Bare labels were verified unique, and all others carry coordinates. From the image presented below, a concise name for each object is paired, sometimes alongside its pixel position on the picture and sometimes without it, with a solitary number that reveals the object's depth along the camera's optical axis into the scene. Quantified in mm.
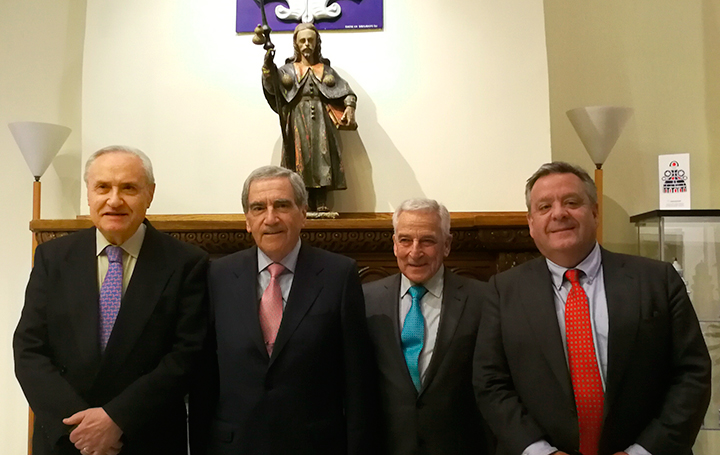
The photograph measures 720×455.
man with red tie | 1764
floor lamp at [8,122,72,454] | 3713
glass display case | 3568
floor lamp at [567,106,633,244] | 3531
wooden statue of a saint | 3289
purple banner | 3689
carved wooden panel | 3047
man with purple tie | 1887
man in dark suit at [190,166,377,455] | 1965
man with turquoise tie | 2123
